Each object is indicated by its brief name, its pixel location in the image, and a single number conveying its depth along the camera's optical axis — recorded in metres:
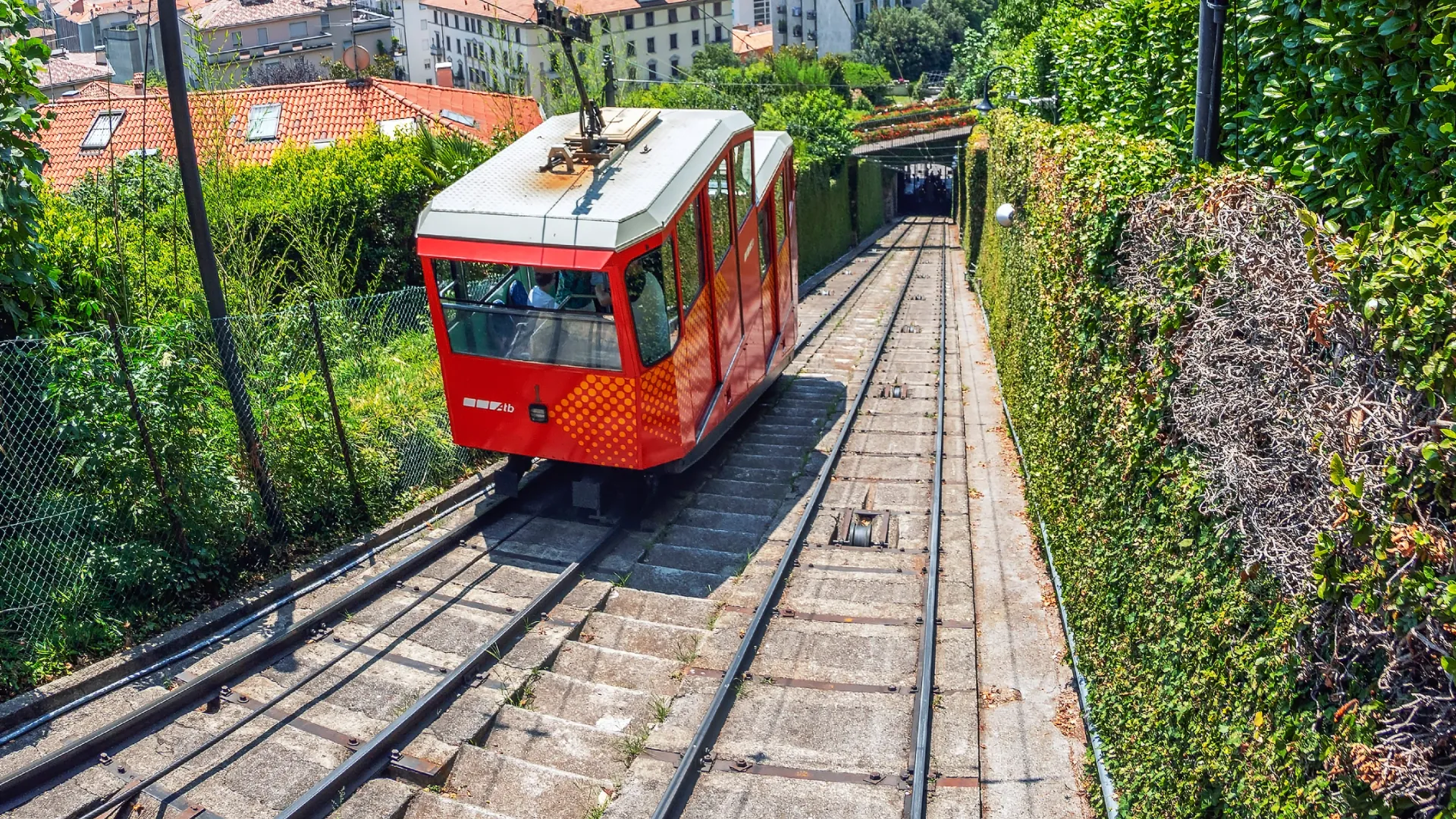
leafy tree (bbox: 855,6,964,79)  86.62
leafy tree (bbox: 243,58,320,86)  48.53
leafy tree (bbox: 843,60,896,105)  69.94
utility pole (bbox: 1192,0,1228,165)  6.89
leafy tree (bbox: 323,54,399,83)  53.56
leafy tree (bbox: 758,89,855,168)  36.41
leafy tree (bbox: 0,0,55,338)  7.55
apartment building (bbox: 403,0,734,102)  78.00
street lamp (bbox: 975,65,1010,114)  33.03
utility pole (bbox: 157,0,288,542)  8.33
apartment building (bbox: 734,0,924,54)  94.50
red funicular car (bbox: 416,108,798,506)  9.28
